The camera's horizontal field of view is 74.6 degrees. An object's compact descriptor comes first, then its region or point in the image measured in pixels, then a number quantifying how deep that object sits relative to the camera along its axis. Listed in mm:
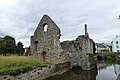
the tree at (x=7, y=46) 19183
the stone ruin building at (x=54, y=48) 11644
